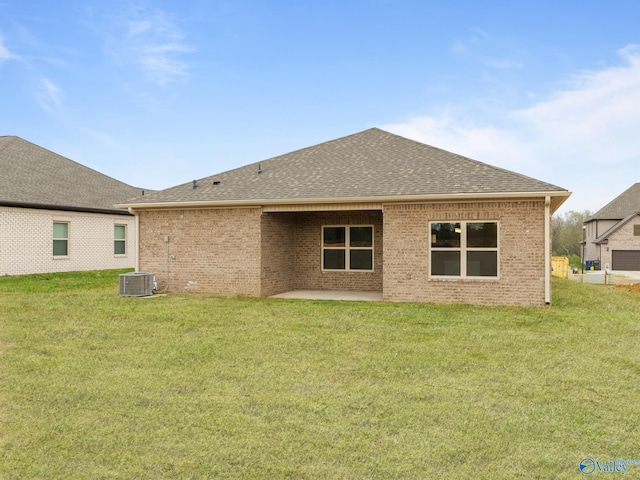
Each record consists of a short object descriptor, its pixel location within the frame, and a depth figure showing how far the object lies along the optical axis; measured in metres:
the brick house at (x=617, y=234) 39.22
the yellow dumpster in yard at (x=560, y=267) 27.16
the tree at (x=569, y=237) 65.56
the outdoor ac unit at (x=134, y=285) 13.74
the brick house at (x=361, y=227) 11.74
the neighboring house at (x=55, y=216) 18.45
